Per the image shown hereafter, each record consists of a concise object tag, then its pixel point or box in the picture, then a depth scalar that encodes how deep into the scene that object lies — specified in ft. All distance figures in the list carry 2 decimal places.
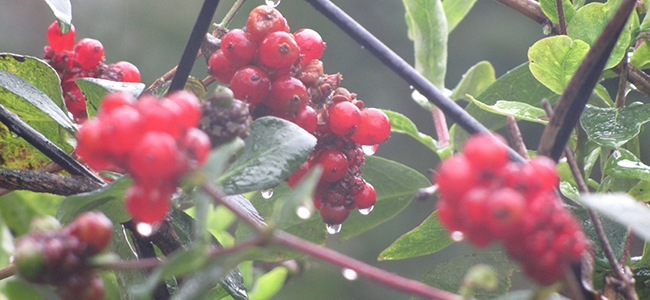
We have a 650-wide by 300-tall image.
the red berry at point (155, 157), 1.59
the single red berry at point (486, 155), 1.59
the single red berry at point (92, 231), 1.64
